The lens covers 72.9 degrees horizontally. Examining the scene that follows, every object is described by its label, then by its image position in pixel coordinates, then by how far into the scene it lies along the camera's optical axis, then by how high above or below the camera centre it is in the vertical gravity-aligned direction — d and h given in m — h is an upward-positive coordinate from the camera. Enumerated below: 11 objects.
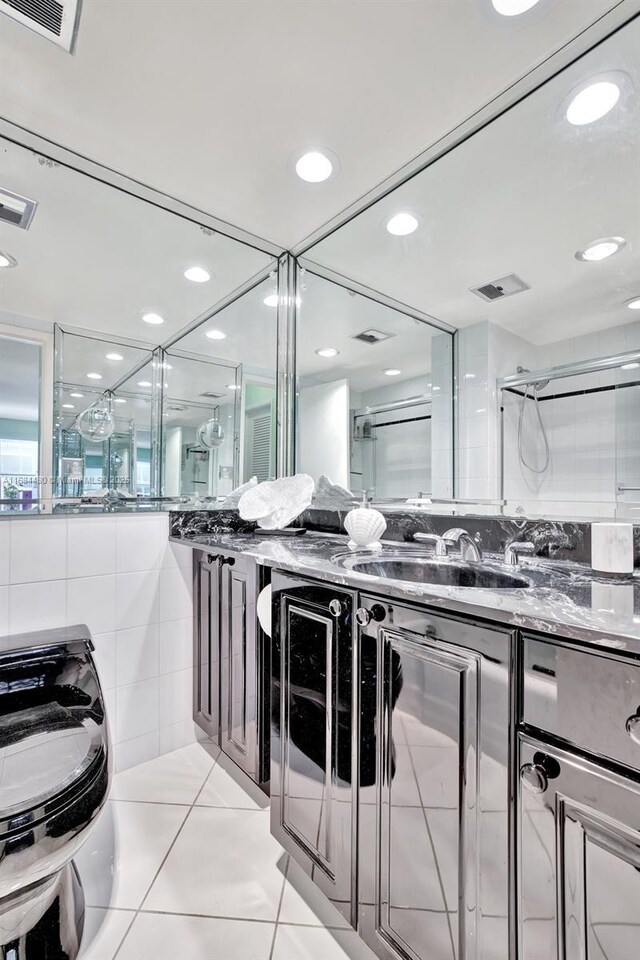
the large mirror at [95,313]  1.54 +0.75
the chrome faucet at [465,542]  1.26 -0.14
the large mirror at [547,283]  1.22 +0.70
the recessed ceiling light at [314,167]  1.55 +1.21
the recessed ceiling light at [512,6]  1.08 +1.24
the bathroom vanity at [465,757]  0.61 -0.46
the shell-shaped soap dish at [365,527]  1.50 -0.11
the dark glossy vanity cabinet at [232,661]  1.39 -0.59
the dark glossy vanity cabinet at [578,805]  0.58 -0.44
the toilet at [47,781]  0.79 -0.60
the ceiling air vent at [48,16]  1.07 +1.22
